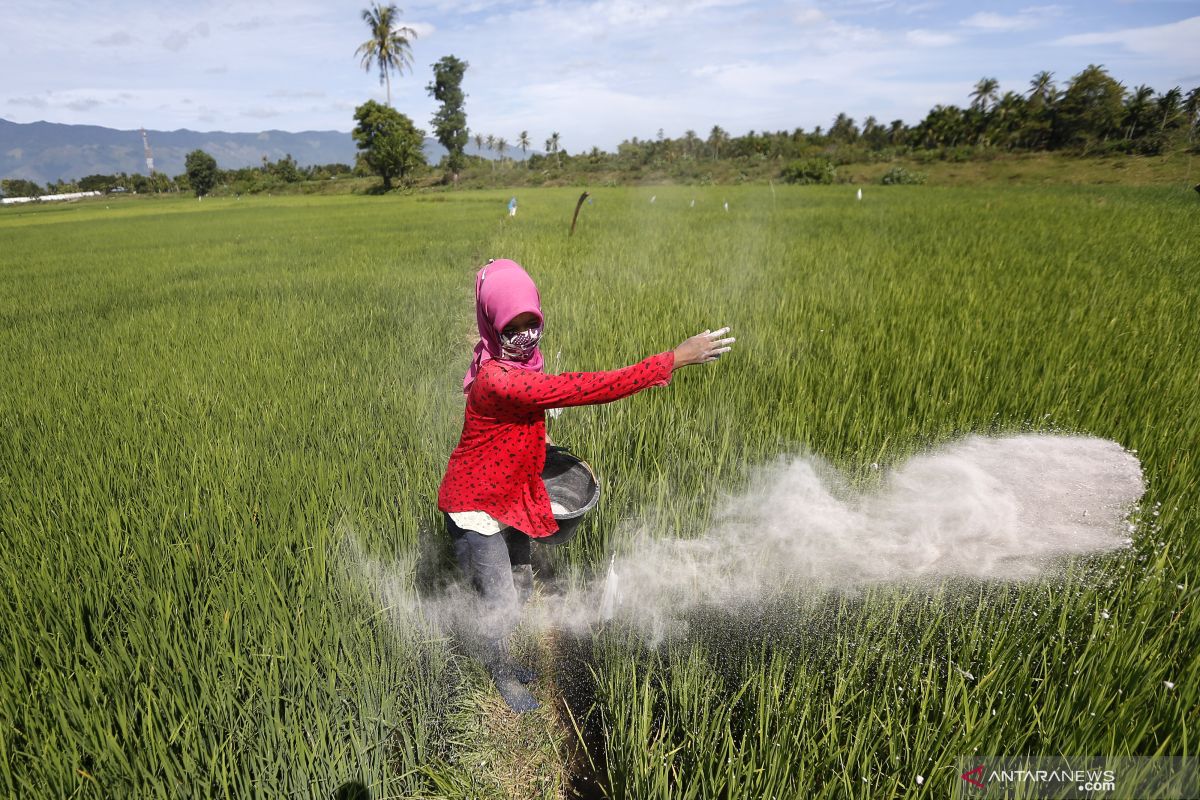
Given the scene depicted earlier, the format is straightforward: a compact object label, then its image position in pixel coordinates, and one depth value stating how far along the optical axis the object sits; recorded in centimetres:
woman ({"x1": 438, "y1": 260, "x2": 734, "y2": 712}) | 135
